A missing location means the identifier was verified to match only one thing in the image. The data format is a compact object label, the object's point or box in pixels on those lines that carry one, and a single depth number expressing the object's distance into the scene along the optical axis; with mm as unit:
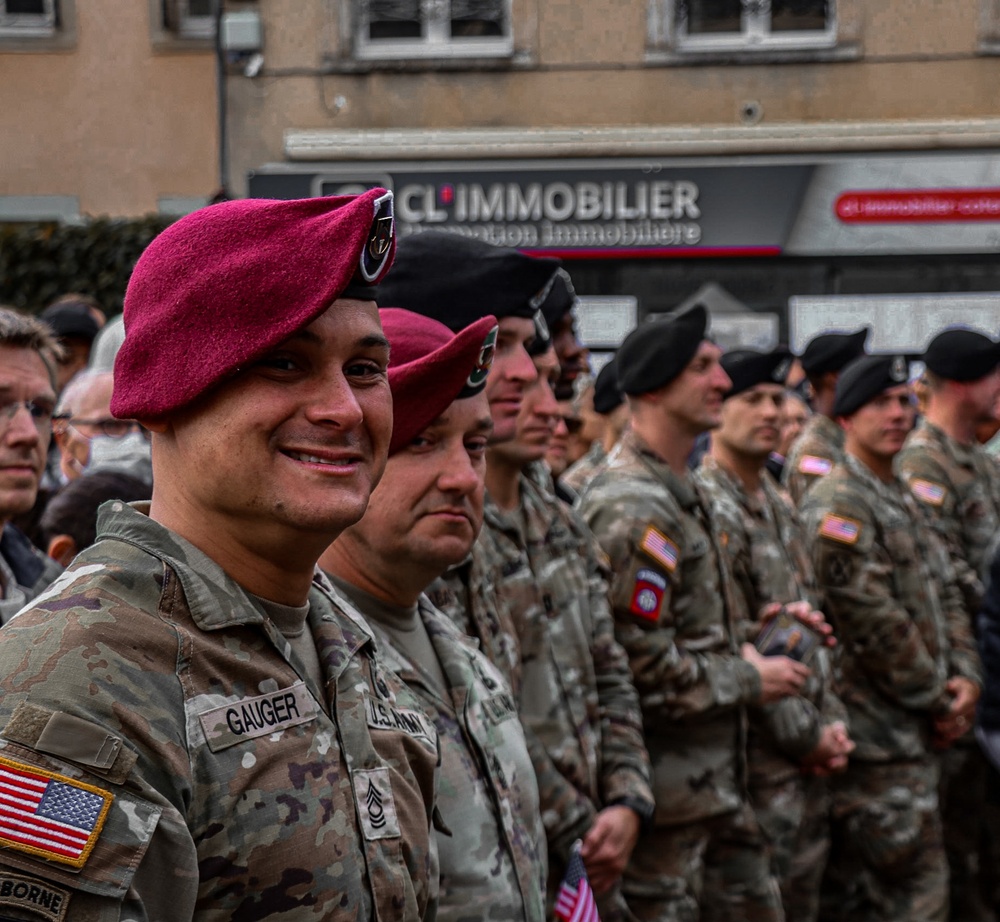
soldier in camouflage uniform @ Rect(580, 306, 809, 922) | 4539
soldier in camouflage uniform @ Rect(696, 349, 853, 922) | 5242
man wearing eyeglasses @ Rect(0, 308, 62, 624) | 3402
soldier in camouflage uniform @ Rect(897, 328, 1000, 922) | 6988
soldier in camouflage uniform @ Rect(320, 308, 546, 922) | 2490
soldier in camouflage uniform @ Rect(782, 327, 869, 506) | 7613
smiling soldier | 1511
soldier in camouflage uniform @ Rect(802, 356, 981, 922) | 6102
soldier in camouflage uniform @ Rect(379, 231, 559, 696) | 3307
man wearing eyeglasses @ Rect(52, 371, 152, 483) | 4367
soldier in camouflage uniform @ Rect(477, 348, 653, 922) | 3633
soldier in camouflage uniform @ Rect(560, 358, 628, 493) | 7094
